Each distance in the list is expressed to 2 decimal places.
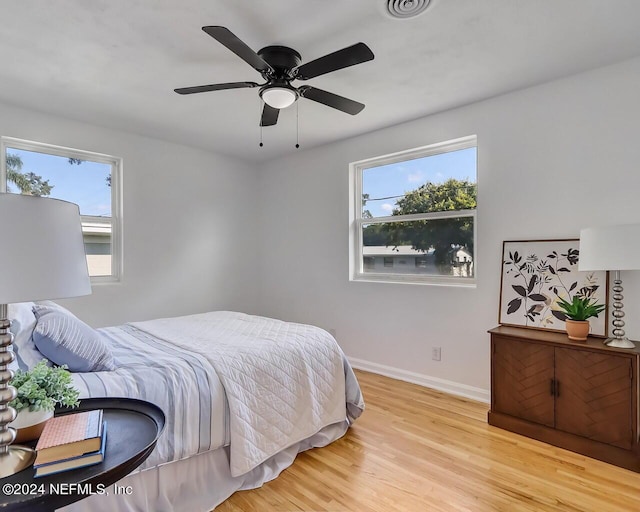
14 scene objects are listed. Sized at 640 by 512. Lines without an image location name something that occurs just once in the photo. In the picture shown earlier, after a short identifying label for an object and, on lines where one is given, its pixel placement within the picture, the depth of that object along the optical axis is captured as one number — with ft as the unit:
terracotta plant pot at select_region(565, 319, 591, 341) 7.50
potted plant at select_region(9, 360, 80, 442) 3.34
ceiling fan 5.86
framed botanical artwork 8.02
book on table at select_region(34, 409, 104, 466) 3.09
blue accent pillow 5.13
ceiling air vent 5.78
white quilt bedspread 6.00
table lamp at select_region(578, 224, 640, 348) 6.65
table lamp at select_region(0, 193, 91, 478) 2.68
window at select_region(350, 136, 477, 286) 10.54
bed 5.16
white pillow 4.83
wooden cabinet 6.72
